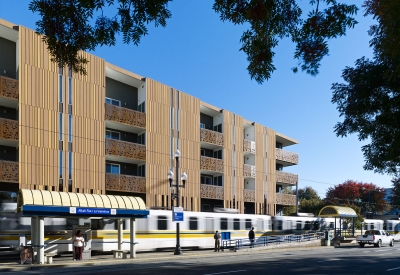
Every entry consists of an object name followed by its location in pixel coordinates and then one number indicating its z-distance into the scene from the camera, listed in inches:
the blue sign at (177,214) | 1201.7
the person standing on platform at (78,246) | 1012.5
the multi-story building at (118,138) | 1267.2
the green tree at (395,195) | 3100.4
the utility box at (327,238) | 1830.7
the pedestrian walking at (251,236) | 1486.8
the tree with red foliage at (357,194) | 3122.5
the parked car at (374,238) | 1745.8
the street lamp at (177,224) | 1214.9
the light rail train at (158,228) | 1067.3
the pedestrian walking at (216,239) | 1365.7
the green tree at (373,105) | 627.8
